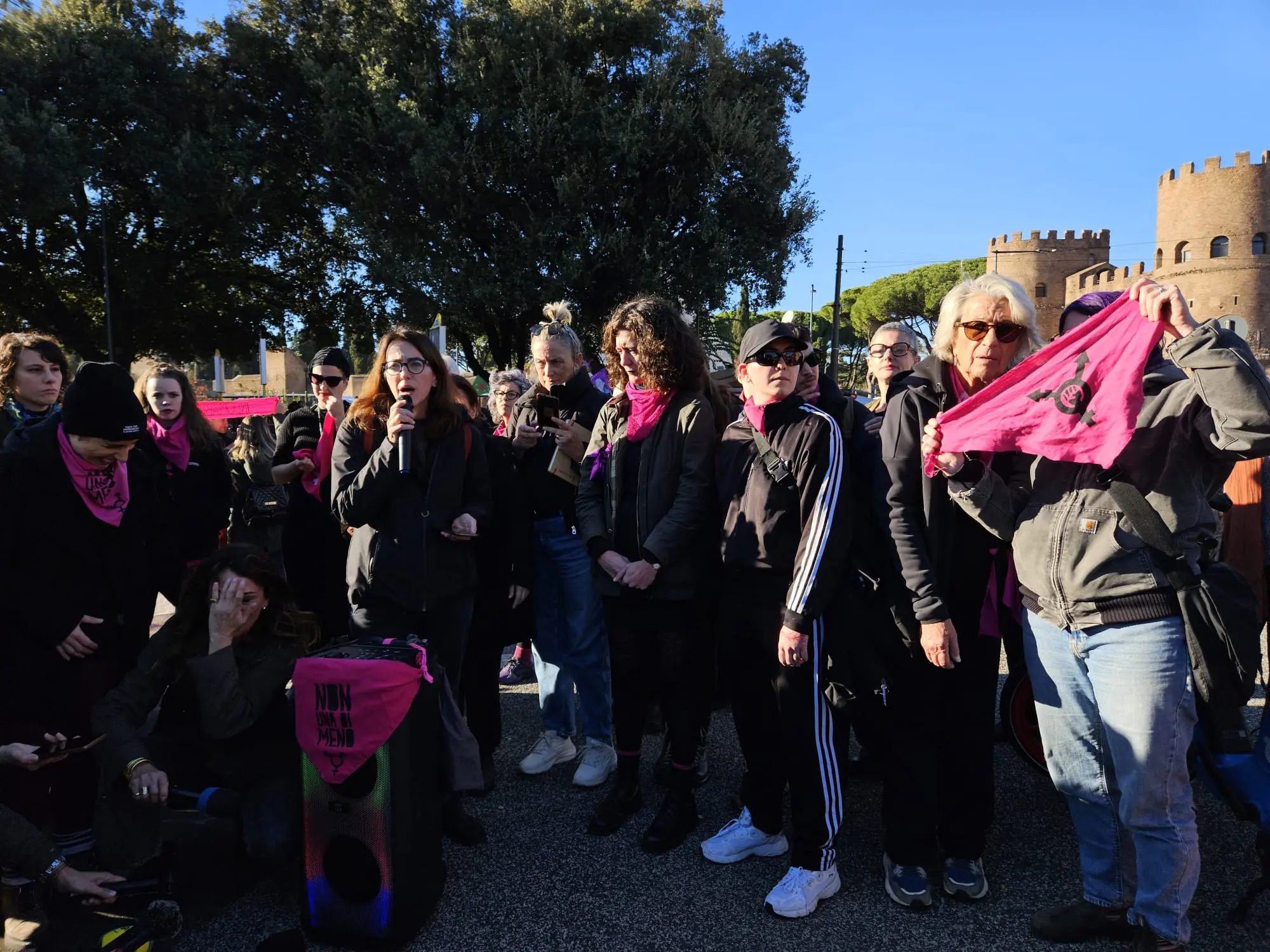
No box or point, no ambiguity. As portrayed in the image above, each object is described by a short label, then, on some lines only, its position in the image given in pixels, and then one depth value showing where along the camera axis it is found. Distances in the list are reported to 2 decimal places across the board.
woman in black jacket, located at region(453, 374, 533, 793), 3.69
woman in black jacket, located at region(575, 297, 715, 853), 3.12
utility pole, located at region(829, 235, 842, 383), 32.72
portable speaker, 2.54
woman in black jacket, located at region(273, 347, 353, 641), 4.25
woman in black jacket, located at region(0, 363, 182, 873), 2.86
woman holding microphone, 3.18
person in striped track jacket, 2.72
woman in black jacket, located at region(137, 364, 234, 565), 4.02
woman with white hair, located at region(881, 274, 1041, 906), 2.62
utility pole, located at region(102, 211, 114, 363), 16.47
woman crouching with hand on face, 2.73
